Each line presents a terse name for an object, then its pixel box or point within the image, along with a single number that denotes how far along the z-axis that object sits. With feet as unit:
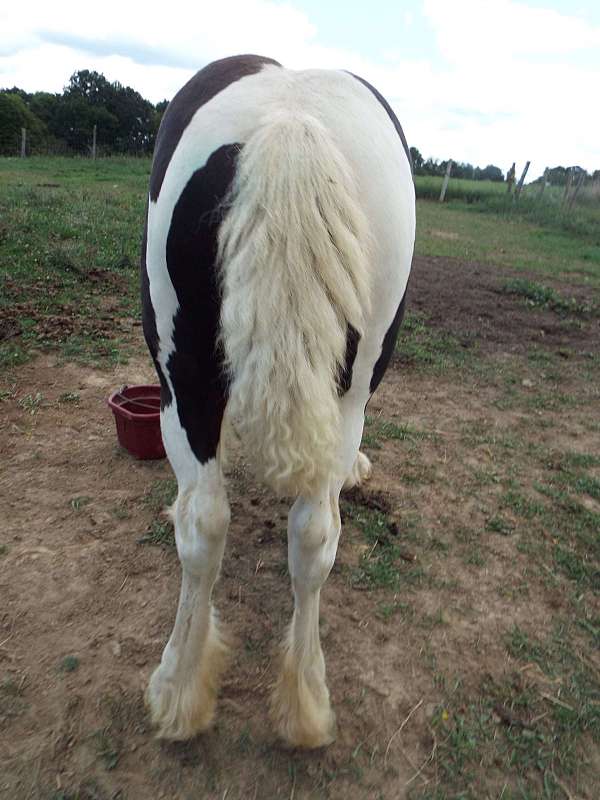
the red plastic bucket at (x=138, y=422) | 9.80
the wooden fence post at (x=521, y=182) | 54.33
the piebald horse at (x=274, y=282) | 3.97
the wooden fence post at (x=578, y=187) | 50.01
